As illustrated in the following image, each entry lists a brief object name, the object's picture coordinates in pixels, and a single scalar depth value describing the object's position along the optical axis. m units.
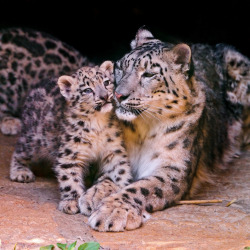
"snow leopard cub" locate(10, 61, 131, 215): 11.76
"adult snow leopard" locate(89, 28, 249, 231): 11.40
